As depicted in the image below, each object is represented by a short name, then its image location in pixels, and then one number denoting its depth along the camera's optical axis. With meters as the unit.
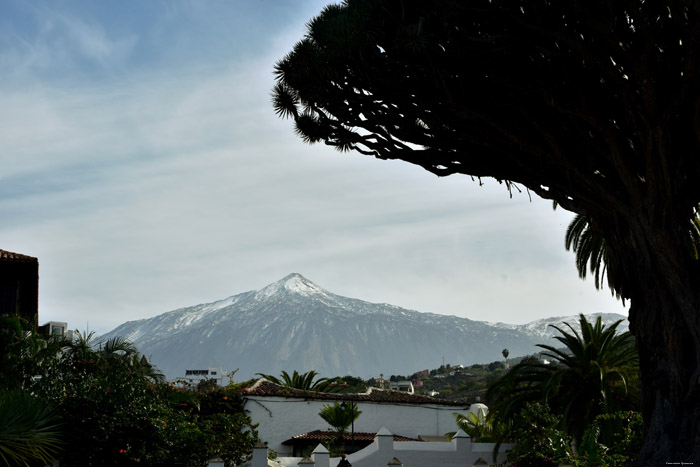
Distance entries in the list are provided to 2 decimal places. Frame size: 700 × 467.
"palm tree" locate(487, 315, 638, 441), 23.47
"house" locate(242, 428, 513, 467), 22.00
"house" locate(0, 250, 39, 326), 25.30
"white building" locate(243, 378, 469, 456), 36.38
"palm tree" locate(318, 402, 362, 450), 33.69
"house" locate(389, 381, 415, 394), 91.24
